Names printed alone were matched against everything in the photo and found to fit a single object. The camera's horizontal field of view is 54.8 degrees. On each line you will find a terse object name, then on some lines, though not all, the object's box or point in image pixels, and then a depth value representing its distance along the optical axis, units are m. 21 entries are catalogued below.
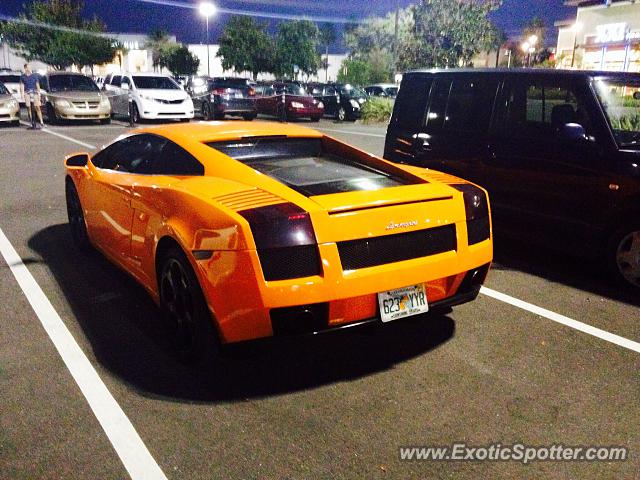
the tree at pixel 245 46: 61.94
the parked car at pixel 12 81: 28.75
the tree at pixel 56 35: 49.34
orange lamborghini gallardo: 3.08
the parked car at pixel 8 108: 19.30
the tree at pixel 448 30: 31.36
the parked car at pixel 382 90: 27.98
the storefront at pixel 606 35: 30.31
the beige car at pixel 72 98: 20.09
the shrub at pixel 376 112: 24.31
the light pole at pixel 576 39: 33.98
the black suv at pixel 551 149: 4.89
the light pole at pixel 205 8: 57.12
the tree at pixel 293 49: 65.25
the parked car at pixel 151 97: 20.19
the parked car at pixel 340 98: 25.04
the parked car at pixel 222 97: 23.64
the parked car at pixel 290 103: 24.17
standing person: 18.13
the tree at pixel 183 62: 76.38
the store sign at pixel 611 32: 30.62
